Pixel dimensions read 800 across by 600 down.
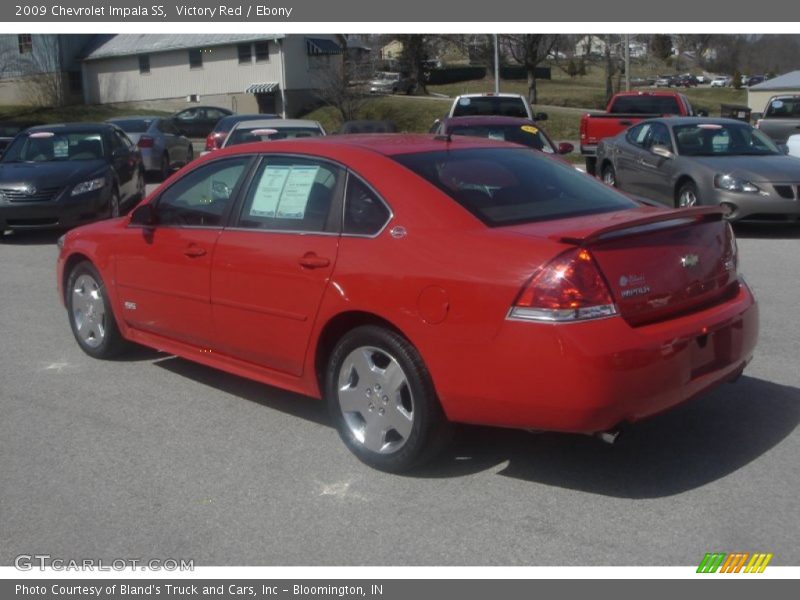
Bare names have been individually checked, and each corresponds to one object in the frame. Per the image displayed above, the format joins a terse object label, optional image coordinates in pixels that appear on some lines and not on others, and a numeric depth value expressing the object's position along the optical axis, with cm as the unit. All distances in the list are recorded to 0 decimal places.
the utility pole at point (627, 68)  4231
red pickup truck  2100
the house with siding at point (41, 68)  5597
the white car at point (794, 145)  1633
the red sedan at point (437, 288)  442
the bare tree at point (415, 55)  5994
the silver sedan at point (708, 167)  1227
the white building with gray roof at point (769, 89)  3844
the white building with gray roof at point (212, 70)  5034
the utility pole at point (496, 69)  4661
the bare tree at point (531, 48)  5428
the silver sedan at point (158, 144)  2217
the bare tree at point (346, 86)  4538
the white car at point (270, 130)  1587
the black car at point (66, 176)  1390
